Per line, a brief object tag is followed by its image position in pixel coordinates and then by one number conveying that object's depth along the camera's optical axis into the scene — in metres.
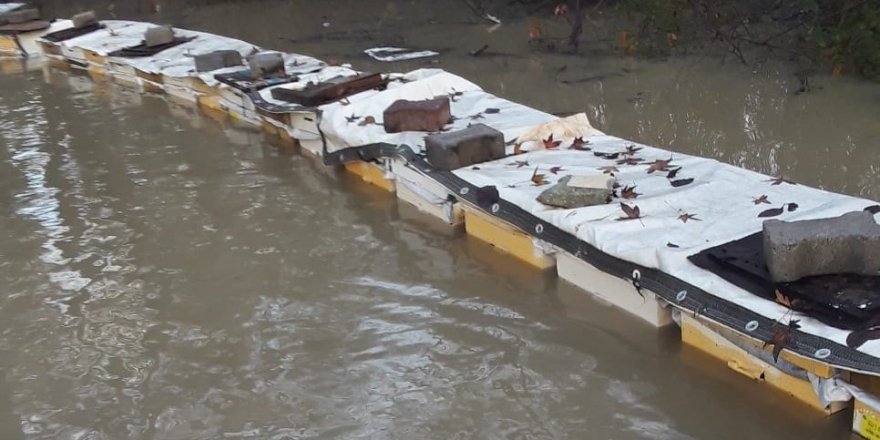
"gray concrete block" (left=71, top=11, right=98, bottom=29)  12.12
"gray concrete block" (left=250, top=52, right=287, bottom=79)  8.28
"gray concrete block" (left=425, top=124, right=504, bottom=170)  5.42
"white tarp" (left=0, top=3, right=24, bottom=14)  14.64
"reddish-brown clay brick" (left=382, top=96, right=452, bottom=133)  6.20
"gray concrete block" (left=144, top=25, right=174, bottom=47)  10.46
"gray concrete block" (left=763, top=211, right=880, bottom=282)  3.38
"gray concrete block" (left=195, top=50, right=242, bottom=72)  8.91
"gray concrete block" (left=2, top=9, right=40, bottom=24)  13.08
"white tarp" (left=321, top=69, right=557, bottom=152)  6.23
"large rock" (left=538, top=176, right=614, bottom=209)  4.60
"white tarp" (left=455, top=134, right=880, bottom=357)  3.87
